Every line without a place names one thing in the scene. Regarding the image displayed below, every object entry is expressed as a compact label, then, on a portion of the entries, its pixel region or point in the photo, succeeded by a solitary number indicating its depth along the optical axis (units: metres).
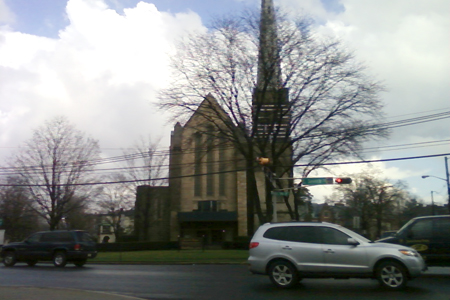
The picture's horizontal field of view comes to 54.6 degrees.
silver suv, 10.91
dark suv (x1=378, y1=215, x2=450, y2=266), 13.89
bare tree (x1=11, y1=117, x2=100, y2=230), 42.72
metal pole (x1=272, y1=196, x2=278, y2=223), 25.45
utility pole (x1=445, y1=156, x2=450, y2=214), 37.97
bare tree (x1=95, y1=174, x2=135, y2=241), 56.06
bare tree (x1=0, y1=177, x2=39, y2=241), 47.03
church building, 51.50
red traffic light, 23.69
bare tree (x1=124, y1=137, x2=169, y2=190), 54.34
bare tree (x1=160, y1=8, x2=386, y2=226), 27.14
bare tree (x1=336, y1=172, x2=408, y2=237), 58.84
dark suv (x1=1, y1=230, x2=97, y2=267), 21.83
